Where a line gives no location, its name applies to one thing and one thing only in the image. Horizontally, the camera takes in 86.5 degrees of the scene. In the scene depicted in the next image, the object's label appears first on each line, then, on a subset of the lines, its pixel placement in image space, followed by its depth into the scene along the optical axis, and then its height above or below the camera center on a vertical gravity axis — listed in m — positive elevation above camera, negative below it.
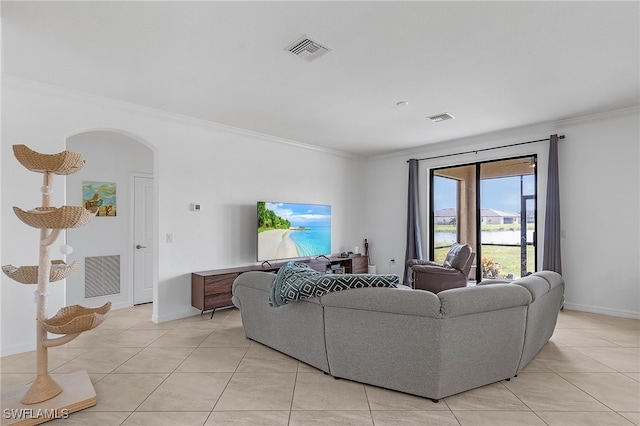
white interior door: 5.16 -0.40
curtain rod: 4.96 +1.07
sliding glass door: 5.27 +0.00
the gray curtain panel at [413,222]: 6.30 -0.15
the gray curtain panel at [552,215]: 4.70 -0.01
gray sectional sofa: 2.26 -0.87
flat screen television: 5.11 -0.26
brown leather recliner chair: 4.82 -0.85
